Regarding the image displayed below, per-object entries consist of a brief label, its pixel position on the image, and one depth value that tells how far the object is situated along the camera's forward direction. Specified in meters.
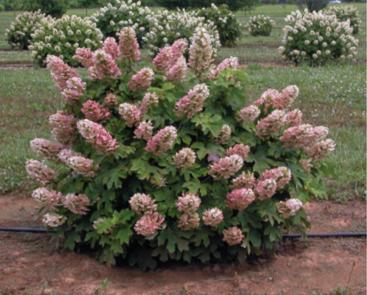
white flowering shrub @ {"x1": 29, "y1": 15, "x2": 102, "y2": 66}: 13.98
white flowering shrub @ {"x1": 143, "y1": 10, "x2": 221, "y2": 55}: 14.78
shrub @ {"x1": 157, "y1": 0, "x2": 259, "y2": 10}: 29.50
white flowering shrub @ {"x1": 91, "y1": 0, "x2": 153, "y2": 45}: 16.77
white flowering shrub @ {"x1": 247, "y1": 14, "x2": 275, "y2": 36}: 24.12
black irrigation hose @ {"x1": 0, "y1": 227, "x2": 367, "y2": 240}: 4.80
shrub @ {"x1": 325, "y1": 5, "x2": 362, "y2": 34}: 23.09
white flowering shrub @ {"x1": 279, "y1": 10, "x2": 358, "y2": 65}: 14.16
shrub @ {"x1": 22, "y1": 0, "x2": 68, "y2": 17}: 26.66
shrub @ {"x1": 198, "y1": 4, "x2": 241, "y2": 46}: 19.50
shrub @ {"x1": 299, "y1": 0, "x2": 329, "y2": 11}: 30.93
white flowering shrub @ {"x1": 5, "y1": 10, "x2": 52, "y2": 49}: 19.83
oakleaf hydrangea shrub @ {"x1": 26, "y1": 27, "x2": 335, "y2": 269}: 4.14
